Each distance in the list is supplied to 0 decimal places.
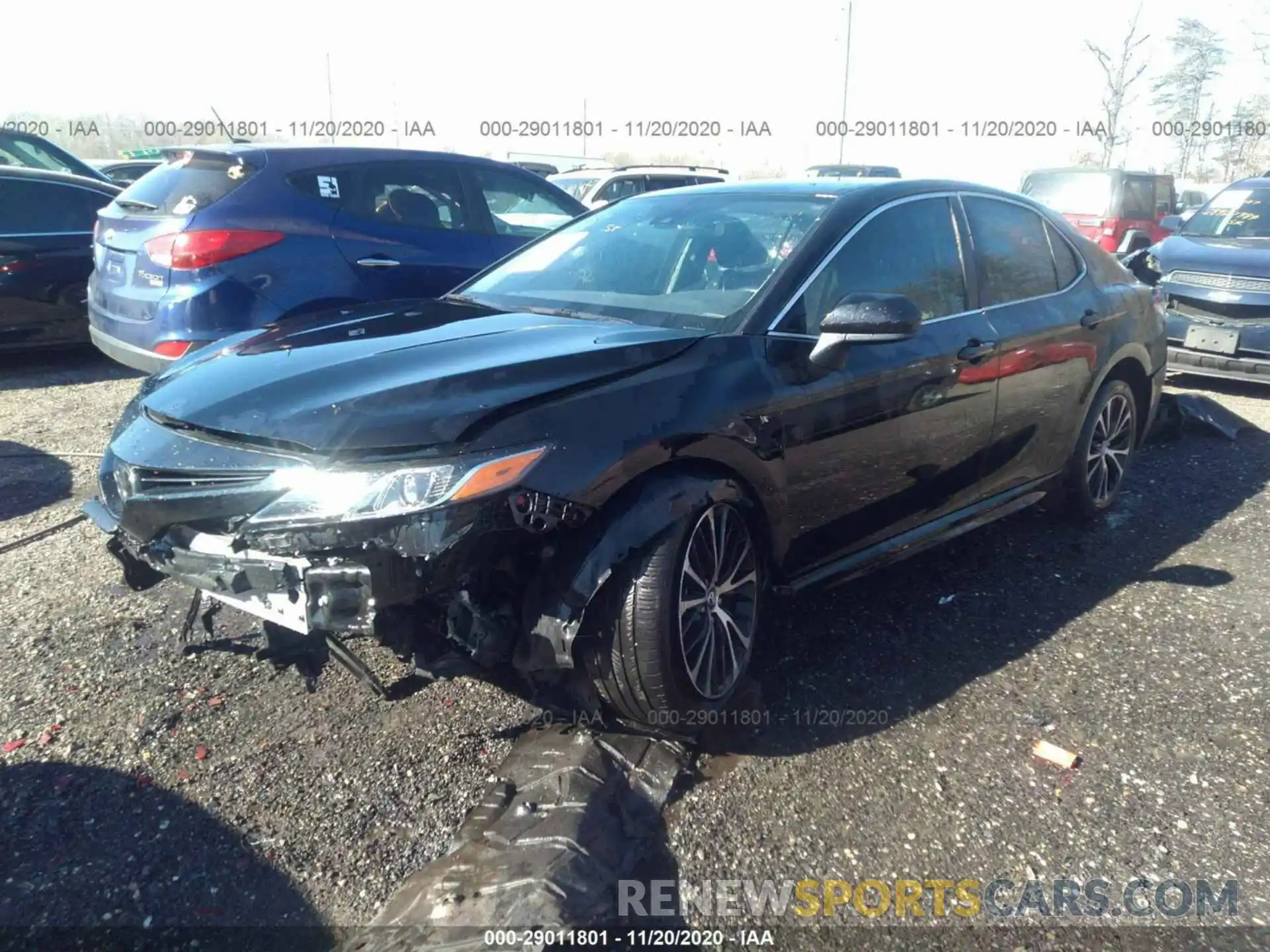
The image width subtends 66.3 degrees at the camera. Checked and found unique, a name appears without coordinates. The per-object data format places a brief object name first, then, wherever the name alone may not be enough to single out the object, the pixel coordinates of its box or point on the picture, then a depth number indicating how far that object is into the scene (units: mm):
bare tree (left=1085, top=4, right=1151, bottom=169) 31438
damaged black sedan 2365
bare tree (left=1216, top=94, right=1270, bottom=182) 32688
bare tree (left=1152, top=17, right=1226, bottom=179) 32062
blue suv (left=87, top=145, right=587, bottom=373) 5156
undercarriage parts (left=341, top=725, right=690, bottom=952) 2146
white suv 12695
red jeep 13445
